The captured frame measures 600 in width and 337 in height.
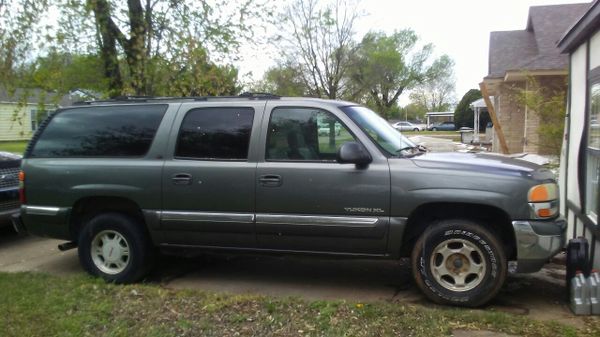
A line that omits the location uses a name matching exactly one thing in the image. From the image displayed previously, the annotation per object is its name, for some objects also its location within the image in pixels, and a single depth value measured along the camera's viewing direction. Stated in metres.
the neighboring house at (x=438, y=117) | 73.62
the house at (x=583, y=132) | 5.55
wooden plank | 13.93
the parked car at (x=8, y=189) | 7.42
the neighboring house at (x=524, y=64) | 15.27
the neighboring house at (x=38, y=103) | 9.91
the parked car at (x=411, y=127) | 67.00
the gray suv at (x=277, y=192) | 4.55
